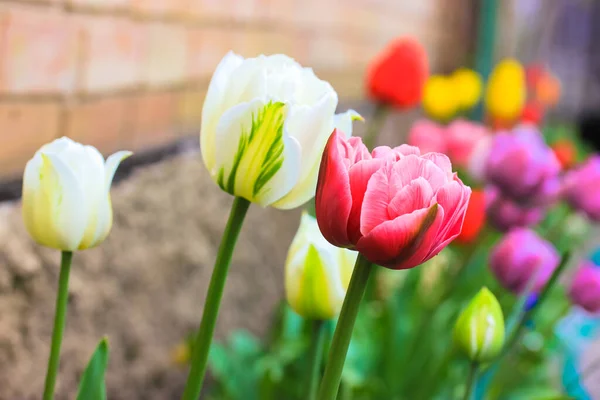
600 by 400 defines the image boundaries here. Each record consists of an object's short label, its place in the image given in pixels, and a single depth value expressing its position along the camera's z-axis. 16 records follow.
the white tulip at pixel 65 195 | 0.63
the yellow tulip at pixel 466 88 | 2.15
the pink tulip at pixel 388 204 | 0.57
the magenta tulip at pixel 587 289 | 0.81
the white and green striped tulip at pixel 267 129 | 0.61
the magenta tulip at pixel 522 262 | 0.83
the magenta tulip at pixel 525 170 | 0.88
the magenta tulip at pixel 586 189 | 0.96
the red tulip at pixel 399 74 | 1.30
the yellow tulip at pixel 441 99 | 2.11
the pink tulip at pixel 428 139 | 1.48
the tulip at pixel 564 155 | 1.95
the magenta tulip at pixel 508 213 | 0.92
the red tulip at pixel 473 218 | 1.19
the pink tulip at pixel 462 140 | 1.42
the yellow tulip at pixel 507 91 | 1.89
